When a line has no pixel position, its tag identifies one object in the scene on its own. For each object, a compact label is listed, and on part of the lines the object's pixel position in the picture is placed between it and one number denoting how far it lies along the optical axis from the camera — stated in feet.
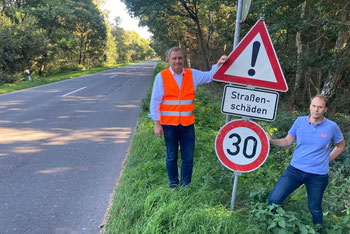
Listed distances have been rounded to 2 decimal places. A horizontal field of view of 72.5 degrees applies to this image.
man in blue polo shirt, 7.66
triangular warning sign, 7.45
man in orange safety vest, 9.12
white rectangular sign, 7.41
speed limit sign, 7.71
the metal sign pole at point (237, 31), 8.14
